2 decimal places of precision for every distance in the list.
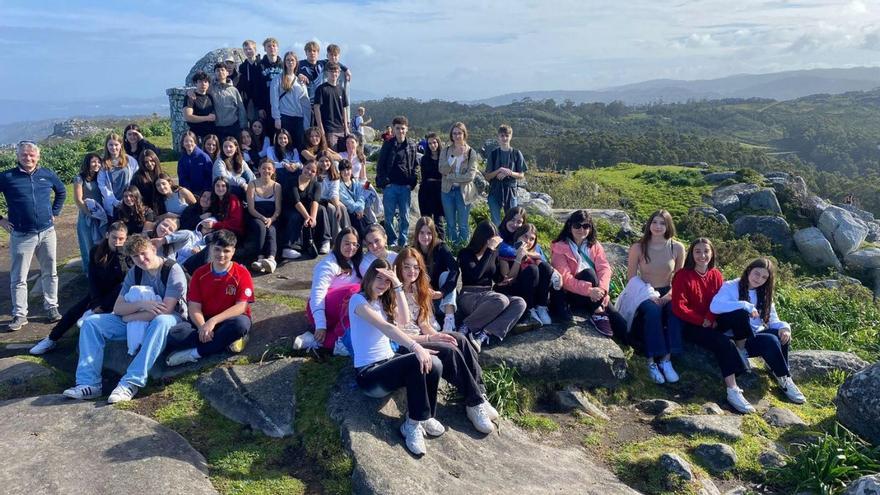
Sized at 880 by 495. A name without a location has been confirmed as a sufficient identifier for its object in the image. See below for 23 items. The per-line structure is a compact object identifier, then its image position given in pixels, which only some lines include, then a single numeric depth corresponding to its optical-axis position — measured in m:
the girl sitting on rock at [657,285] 7.30
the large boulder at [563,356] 6.92
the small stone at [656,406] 6.89
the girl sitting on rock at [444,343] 5.63
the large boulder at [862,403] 6.06
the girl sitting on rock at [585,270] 7.34
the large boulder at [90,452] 4.53
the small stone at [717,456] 5.81
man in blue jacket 7.59
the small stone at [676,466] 5.53
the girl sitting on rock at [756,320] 7.03
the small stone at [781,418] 6.70
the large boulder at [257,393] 5.59
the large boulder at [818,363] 8.02
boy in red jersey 6.28
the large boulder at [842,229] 24.23
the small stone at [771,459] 5.85
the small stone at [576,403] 6.84
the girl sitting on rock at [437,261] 6.84
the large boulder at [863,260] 23.25
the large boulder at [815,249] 23.23
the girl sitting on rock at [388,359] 5.26
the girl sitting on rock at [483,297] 6.84
